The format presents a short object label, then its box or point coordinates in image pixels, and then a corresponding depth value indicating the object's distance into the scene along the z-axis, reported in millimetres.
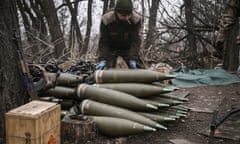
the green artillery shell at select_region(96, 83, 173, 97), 3979
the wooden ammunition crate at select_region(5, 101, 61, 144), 2676
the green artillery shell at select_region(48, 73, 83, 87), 4418
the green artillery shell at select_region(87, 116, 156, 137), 3551
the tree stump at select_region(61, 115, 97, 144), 3446
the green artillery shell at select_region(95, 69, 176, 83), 4078
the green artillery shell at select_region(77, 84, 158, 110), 3842
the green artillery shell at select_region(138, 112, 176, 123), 3854
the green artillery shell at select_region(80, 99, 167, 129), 3682
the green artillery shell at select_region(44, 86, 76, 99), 4348
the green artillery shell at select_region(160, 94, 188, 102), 4266
